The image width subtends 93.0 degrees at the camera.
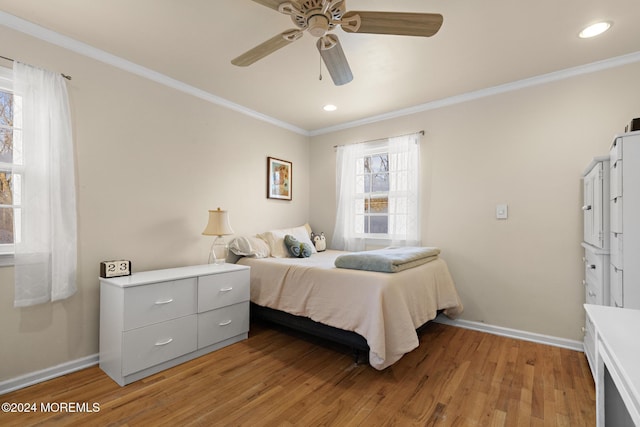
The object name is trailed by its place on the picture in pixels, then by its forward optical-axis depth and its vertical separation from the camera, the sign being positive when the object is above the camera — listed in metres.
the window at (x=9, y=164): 2.03 +0.32
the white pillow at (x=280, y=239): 3.41 -0.29
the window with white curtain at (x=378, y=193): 3.51 +0.28
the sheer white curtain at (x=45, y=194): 2.03 +0.13
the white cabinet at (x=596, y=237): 2.02 -0.14
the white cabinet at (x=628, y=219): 1.72 -0.01
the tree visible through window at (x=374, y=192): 3.81 +0.29
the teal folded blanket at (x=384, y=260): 2.36 -0.37
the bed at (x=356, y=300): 2.13 -0.70
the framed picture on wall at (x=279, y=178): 3.93 +0.49
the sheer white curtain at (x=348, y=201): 4.02 +0.19
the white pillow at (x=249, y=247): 3.26 -0.36
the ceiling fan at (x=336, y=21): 1.46 +0.99
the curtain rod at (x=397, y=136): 3.46 +0.96
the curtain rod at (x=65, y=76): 2.22 +1.00
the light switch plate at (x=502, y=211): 2.95 +0.05
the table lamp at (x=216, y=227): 2.95 -0.13
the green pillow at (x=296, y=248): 3.37 -0.37
